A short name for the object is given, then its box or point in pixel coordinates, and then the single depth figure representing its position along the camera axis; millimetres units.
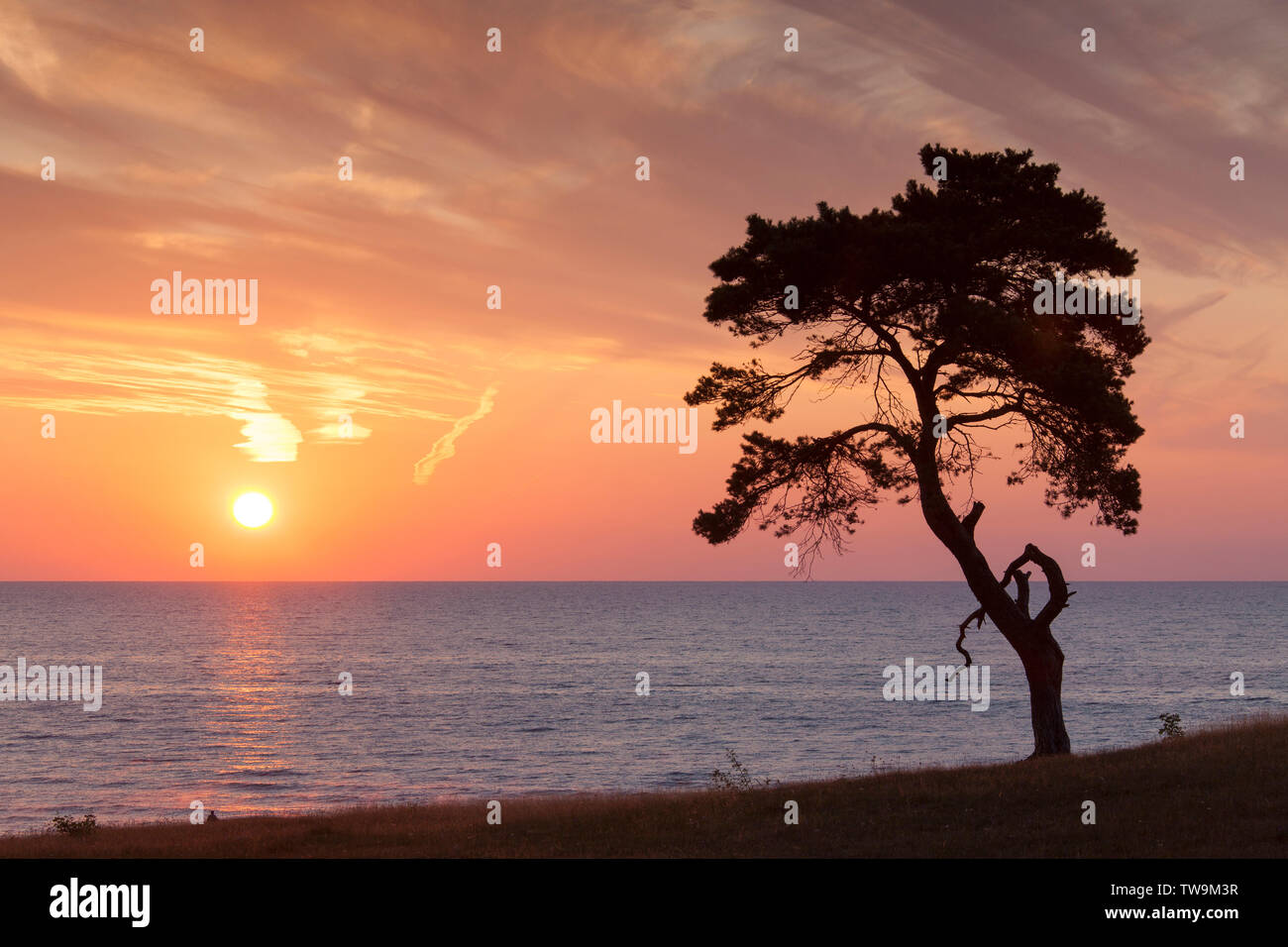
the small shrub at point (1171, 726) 25078
